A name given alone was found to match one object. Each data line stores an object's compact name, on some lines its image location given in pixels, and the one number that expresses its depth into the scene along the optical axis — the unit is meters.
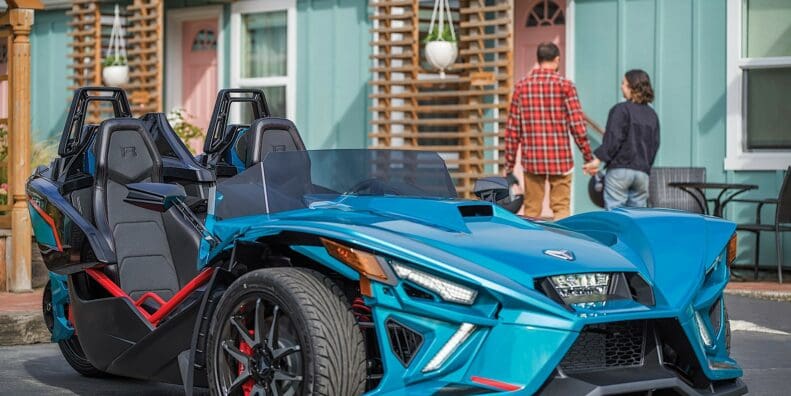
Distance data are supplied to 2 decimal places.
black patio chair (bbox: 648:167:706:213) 12.43
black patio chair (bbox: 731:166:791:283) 11.82
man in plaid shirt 11.72
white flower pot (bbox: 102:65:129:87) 17.34
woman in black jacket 11.51
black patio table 11.80
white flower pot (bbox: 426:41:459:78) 13.96
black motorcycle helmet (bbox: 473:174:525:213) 6.03
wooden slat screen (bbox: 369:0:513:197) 13.91
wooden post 10.91
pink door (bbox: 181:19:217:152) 17.06
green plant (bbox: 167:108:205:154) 15.60
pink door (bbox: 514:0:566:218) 14.11
